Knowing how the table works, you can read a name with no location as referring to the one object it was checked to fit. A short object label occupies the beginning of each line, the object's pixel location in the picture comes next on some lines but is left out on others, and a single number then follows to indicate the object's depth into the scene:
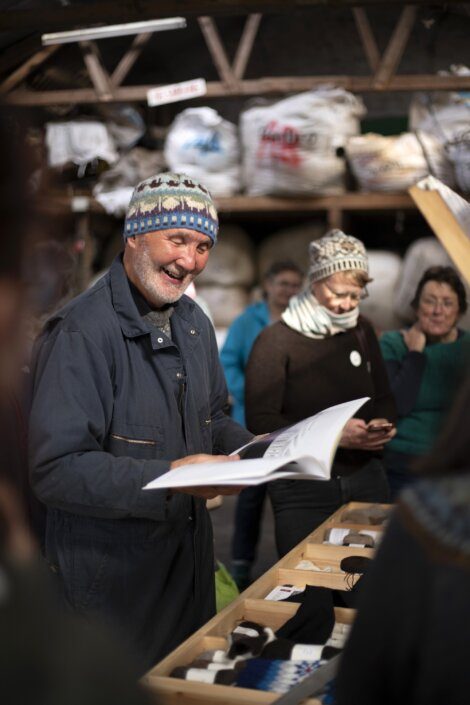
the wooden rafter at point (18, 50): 5.86
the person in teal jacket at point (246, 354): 4.39
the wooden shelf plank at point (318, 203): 5.72
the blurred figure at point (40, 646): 0.64
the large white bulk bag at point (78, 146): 6.29
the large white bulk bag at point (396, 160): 5.43
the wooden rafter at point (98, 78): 6.17
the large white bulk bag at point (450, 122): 5.18
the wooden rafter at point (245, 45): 6.01
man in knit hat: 1.89
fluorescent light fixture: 5.33
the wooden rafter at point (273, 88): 5.71
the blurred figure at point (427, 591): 0.88
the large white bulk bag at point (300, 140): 5.54
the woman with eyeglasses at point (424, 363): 3.85
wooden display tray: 1.47
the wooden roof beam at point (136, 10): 4.05
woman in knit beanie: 3.05
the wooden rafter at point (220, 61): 5.93
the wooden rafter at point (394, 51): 5.65
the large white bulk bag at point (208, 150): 5.99
